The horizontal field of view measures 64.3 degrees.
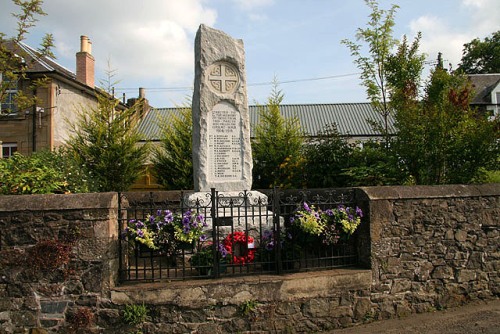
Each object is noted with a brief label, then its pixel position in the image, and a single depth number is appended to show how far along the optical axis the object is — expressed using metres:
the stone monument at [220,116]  6.55
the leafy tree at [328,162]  9.64
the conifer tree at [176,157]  12.28
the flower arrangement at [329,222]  5.16
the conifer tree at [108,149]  11.97
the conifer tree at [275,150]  11.67
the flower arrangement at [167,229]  4.85
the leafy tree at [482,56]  38.12
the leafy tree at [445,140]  7.10
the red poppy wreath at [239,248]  5.22
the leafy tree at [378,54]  9.68
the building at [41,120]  18.25
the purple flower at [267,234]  5.30
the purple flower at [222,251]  4.98
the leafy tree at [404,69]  8.89
